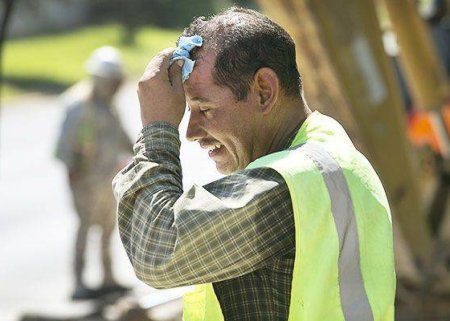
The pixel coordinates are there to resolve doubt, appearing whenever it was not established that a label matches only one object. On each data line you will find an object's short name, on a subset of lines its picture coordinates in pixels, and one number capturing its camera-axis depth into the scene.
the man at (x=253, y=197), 5.06
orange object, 16.94
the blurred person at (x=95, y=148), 18.87
